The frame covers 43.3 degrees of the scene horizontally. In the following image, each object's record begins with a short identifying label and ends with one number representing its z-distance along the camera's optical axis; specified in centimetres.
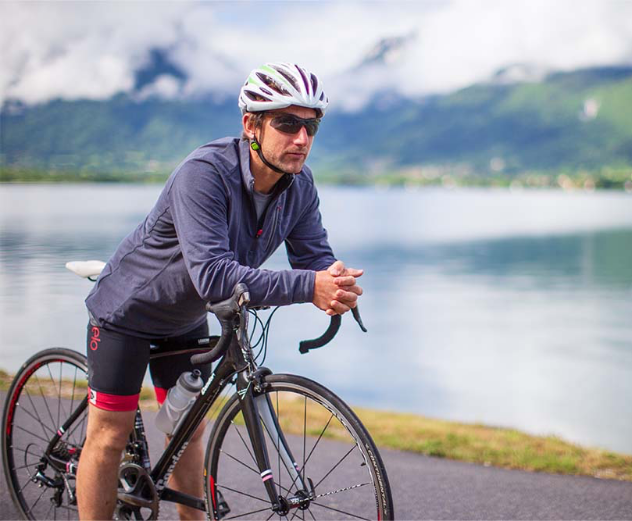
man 247
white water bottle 298
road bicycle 257
